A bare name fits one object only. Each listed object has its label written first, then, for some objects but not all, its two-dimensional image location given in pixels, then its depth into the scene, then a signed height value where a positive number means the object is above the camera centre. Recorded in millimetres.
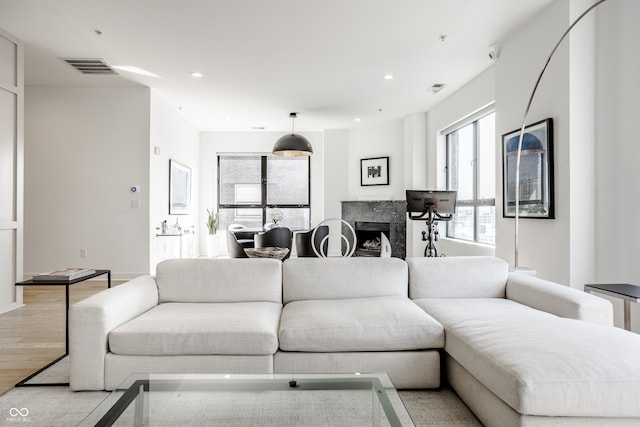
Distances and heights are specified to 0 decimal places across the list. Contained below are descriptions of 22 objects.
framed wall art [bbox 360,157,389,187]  7551 +854
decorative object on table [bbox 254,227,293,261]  5234 -325
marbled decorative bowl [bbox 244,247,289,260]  3475 -348
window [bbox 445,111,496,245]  4809 +500
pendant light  6230 +1112
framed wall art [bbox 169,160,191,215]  6363 +447
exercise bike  3648 +104
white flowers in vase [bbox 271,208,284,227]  8188 -19
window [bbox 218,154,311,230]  8359 +523
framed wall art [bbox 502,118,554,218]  3209 +381
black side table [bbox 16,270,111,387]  2152 -429
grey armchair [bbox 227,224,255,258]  5383 -415
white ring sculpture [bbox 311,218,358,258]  7566 -542
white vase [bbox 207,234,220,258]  7956 -637
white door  3787 +453
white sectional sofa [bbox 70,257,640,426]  1420 -574
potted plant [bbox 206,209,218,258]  7883 -385
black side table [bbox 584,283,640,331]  2205 -466
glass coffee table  1268 -646
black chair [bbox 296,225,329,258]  5598 -379
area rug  1748 -939
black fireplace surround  7070 -150
